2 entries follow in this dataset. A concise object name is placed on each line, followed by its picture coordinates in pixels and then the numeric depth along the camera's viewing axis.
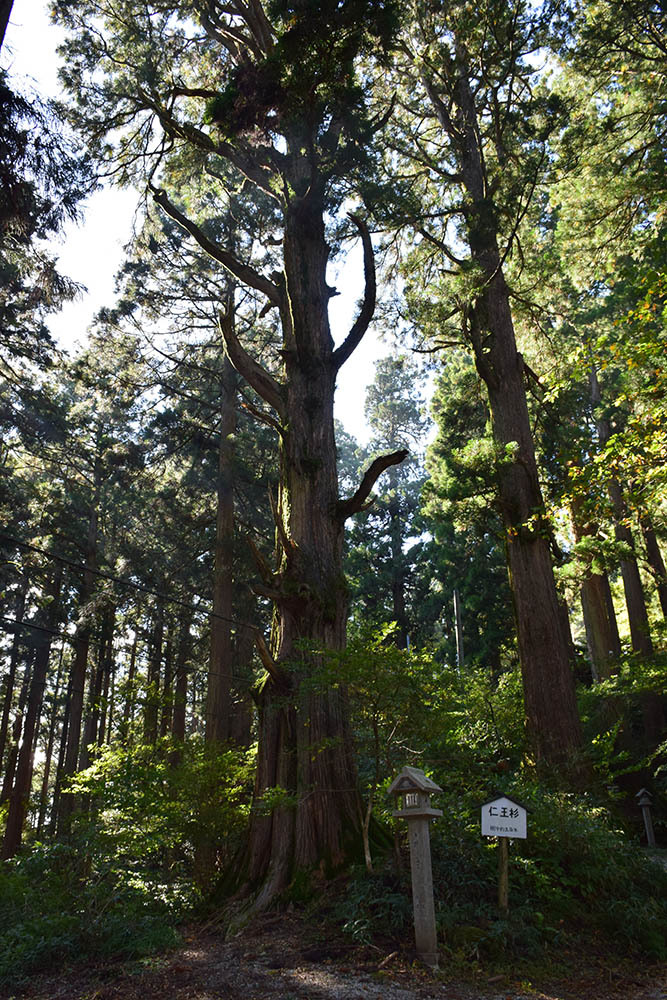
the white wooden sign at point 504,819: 5.64
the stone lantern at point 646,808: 13.97
